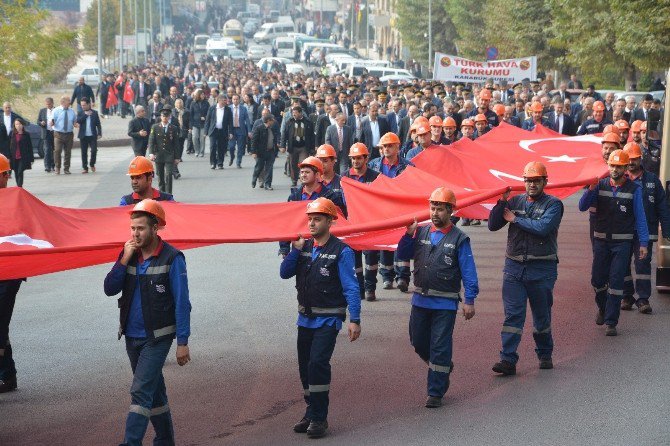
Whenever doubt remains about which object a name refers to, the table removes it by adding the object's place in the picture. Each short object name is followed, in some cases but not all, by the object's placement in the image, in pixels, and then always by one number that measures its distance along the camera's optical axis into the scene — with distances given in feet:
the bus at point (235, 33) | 402.52
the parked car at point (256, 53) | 334.40
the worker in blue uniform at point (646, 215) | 48.42
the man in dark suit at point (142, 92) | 158.71
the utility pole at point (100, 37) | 168.70
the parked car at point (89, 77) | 236.22
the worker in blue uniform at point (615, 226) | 45.88
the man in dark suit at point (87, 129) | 99.81
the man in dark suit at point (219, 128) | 104.32
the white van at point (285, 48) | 340.80
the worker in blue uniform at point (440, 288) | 36.45
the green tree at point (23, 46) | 99.66
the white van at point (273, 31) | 391.86
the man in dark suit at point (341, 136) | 79.71
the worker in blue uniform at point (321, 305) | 33.73
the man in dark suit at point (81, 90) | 126.11
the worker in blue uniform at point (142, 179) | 39.88
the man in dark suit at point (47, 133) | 98.53
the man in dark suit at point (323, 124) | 87.48
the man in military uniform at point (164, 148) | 82.23
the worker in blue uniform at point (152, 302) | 31.04
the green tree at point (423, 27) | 236.63
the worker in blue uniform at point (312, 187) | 41.83
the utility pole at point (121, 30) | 212.02
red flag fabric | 35.42
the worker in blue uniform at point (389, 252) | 52.85
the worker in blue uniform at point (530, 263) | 40.06
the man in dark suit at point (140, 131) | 90.35
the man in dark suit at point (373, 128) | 82.84
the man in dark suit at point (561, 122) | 86.43
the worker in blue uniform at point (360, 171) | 49.42
